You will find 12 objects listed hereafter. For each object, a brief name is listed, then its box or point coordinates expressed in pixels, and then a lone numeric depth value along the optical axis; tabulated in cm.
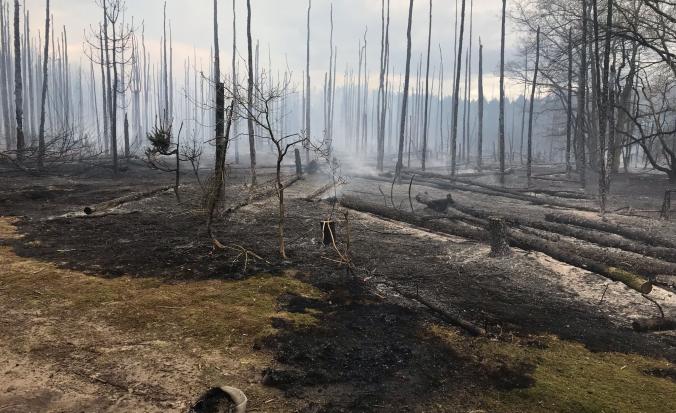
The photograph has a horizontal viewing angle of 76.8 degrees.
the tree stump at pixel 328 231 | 781
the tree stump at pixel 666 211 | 1166
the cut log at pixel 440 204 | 1286
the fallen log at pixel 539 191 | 1616
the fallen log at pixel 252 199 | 1171
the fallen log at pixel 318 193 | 1429
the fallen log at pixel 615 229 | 858
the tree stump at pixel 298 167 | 2030
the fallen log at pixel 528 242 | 635
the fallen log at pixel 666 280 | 649
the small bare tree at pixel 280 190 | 694
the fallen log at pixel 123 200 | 1025
